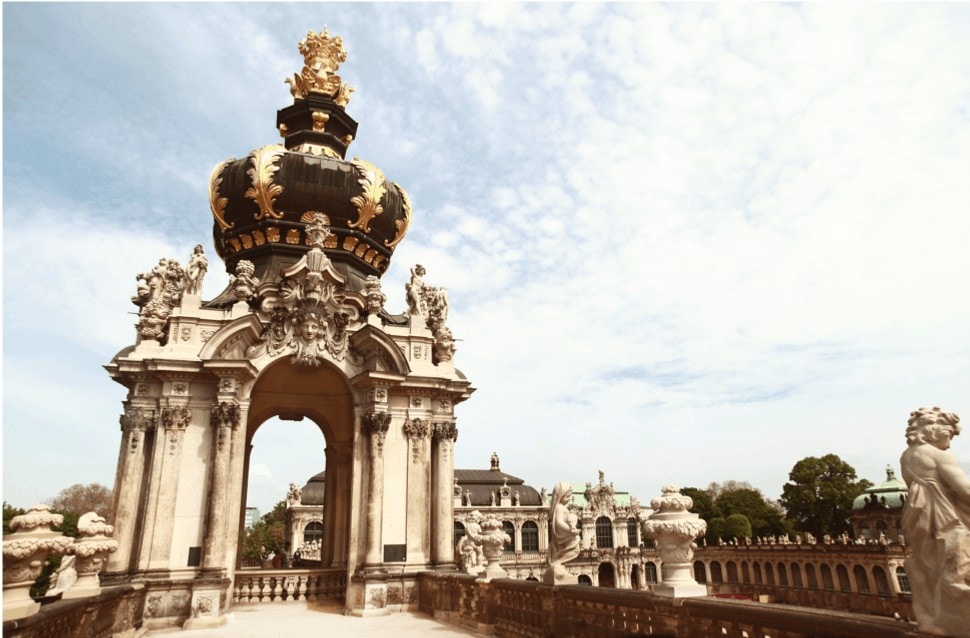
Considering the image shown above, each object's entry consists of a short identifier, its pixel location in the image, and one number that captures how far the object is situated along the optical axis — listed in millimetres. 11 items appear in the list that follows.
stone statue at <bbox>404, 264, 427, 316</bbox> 19375
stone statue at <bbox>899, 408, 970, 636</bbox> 4801
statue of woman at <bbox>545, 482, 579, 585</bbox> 10906
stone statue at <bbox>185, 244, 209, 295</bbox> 17453
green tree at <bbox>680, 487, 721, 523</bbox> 81500
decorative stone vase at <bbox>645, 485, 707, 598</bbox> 8047
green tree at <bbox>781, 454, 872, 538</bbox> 68188
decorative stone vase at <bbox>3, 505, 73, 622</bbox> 7791
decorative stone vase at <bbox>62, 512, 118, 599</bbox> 10422
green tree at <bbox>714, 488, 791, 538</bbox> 80000
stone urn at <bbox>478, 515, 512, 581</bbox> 13656
